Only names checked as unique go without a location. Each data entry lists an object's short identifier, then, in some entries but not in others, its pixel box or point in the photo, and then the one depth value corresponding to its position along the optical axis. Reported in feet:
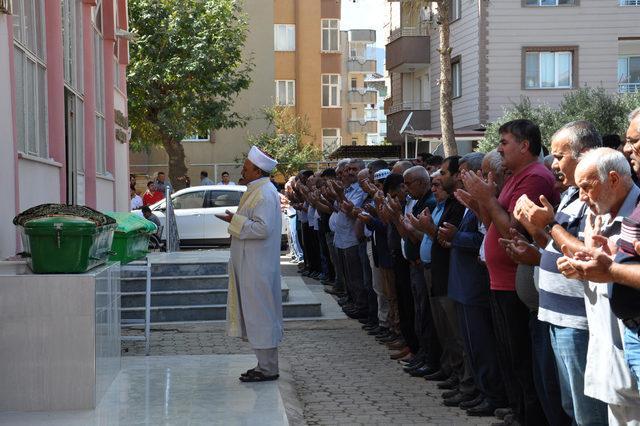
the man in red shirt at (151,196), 96.02
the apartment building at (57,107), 33.01
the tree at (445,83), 97.55
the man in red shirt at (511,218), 23.79
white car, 93.25
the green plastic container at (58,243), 25.73
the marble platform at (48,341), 25.57
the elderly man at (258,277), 31.07
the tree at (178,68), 121.39
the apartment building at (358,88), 231.50
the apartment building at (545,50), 118.73
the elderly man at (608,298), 16.98
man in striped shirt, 19.07
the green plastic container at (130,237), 34.47
